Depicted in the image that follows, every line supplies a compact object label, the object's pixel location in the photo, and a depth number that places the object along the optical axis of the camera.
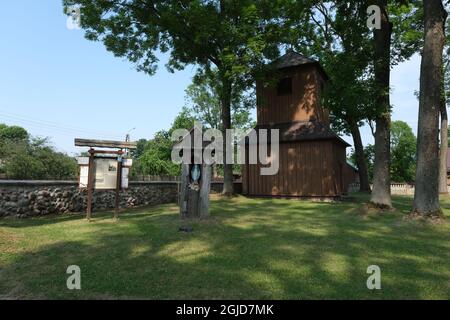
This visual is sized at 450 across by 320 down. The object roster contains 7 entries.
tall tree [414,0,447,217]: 11.37
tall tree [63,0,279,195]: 18.95
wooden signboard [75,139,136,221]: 11.88
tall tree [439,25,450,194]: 29.25
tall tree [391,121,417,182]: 43.81
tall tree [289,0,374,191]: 14.41
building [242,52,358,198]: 20.56
